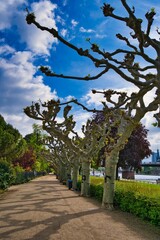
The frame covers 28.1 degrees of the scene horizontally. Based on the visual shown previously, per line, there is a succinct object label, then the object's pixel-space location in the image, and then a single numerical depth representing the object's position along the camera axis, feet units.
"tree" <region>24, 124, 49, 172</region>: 238.72
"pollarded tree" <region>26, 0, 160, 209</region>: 21.84
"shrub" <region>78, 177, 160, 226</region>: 42.45
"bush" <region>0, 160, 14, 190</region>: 101.35
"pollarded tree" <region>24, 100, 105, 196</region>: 76.12
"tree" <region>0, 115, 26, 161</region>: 135.33
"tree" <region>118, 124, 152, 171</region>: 146.20
